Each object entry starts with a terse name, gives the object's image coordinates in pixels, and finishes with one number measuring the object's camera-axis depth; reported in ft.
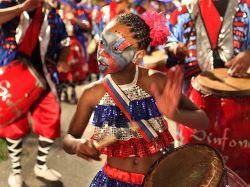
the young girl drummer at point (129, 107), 7.02
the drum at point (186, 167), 6.57
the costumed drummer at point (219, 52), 9.93
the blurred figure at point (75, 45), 21.63
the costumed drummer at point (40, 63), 11.84
